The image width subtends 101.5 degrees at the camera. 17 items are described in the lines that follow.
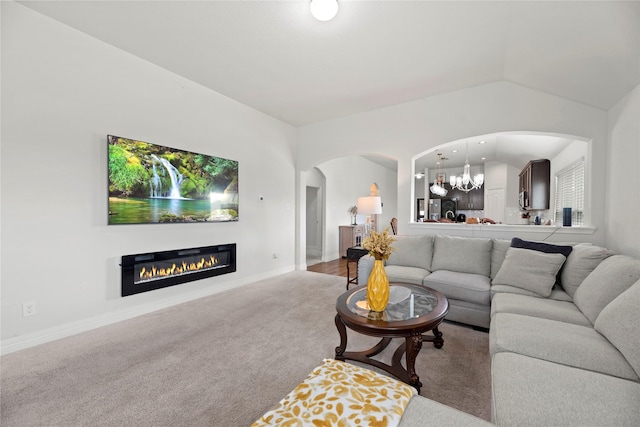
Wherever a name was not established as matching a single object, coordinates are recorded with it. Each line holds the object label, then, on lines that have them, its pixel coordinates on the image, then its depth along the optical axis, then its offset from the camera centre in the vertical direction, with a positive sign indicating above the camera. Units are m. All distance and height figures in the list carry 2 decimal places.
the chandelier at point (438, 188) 6.94 +0.60
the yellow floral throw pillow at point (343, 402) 1.00 -0.80
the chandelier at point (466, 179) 5.26 +0.74
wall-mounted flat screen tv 2.90 +0.32
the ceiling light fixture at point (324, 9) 2.15 +1.69
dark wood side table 4.08 -0.68
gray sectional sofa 1.07 -0.78
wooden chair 5.93 -0.35
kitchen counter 3.07 -0.27
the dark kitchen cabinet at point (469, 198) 8.88 +0.44
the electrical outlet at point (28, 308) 2.36 -0.90
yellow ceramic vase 1.97 -0.60
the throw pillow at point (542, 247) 2.65 -0.38
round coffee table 1.74 -0.76
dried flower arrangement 2.06 -0.27
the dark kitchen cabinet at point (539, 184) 5.07 +0.54
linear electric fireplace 3.02 -0.75
